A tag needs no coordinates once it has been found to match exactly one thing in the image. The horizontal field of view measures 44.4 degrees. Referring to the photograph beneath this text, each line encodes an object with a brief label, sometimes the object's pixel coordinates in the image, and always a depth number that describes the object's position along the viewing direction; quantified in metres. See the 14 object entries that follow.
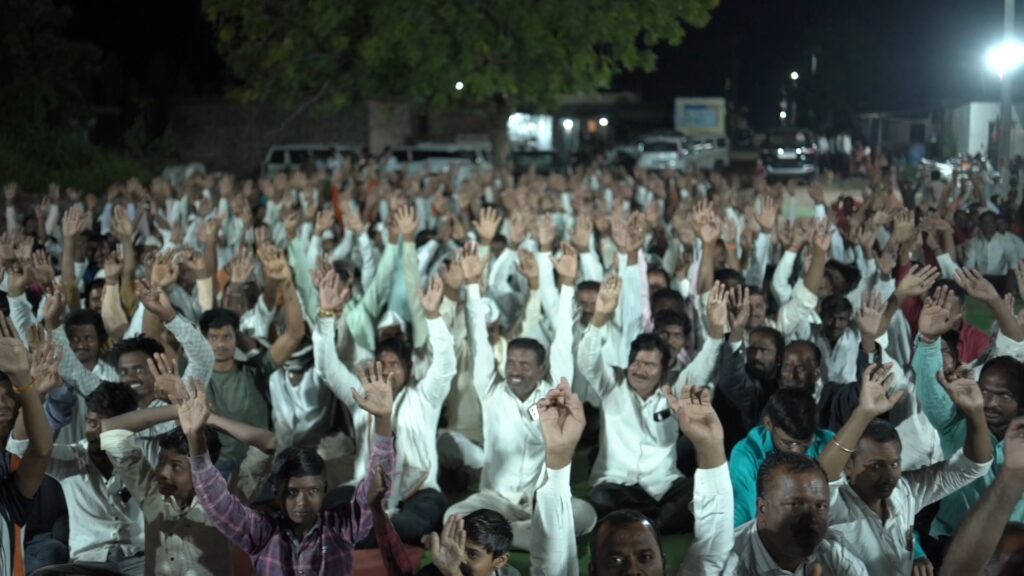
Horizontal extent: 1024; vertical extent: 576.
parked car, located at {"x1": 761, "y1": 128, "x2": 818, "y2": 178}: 34.31
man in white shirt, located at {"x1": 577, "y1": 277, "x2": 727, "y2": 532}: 6.27
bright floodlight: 15.95
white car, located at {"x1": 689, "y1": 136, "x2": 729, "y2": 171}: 36.56
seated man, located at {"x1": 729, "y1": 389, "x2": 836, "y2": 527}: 5.05
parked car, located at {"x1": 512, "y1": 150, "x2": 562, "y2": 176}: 30.06
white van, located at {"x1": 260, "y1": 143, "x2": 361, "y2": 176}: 25.50
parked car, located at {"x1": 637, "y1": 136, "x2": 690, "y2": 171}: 33.34
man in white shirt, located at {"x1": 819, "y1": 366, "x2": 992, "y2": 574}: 4.41
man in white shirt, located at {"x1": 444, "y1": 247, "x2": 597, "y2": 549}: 6.28
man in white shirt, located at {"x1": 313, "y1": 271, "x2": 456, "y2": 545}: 6.16
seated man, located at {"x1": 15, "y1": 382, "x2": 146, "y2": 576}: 5.23
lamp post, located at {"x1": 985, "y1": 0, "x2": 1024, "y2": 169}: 15.96
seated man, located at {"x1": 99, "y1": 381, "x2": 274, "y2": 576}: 4.66
